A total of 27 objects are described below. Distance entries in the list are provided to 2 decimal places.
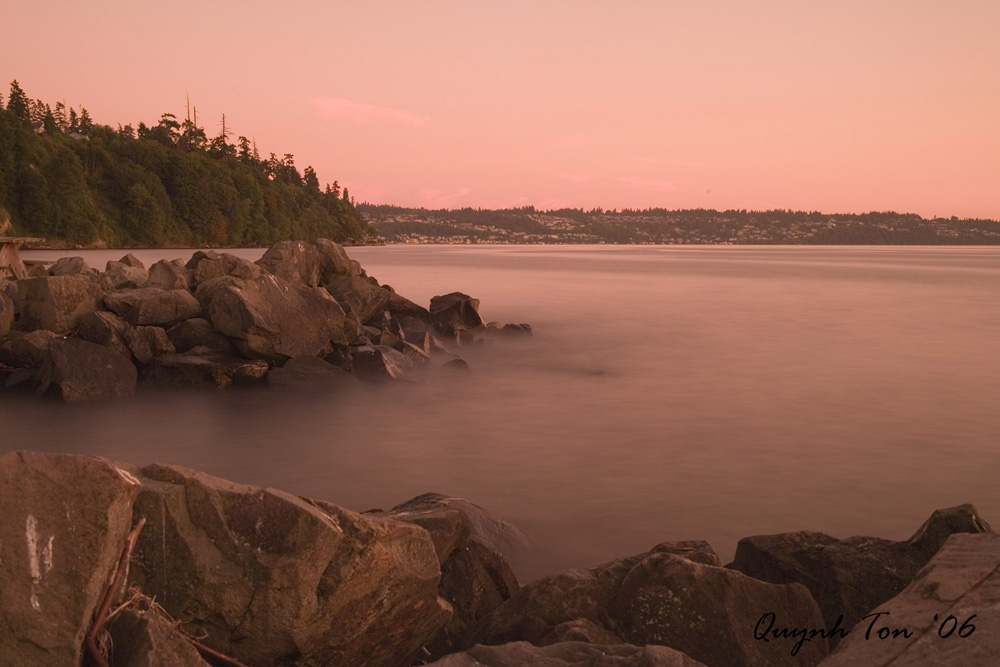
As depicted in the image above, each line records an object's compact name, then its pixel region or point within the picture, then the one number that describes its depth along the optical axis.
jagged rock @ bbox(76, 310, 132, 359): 13.31
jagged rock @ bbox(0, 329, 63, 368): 12.96
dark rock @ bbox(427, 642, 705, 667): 3.48
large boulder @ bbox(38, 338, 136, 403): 12.02
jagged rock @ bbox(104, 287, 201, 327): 14.34
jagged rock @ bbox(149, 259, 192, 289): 16.09
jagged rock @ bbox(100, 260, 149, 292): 17.38
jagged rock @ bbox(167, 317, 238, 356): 14.05
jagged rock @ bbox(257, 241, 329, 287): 18.11
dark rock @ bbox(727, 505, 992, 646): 4.93
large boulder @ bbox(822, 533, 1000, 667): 3.19
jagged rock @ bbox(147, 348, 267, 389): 13.23
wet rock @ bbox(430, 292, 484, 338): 20.78
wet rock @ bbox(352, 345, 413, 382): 14.47
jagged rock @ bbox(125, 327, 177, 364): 13.58
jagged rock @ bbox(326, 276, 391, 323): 18.38
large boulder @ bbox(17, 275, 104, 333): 13.88
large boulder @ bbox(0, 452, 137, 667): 3.18
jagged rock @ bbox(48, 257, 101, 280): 19.21
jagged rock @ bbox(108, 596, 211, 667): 3.29
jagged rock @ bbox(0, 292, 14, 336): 13.58
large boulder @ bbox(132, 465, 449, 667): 3.88
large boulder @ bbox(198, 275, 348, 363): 13.52
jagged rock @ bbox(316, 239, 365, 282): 20.06
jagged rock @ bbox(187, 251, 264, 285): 16.97
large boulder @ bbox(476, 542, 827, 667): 4.26
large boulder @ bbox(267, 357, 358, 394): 13.48
